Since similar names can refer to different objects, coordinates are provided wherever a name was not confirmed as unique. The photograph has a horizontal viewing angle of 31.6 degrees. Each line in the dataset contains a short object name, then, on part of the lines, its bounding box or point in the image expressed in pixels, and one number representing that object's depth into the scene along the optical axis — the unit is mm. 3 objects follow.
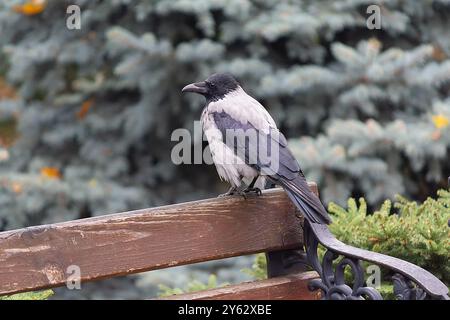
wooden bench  2342
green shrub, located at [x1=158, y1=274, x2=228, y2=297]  3426
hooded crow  2809
